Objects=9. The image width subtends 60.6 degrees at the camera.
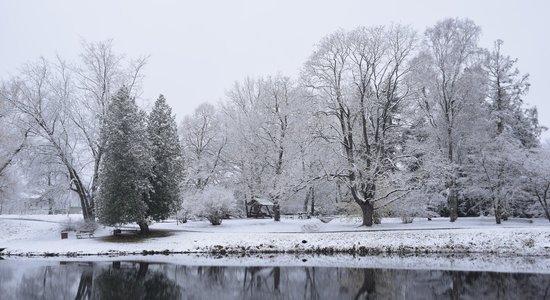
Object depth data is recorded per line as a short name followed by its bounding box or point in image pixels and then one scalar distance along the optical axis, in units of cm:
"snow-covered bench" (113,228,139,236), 3619
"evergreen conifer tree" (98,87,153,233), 3397
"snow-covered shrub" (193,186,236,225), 4094
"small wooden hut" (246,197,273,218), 4991
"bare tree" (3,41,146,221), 3947
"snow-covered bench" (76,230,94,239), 3583
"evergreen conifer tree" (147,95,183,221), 3628
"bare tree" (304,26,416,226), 3653
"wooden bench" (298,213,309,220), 4888
